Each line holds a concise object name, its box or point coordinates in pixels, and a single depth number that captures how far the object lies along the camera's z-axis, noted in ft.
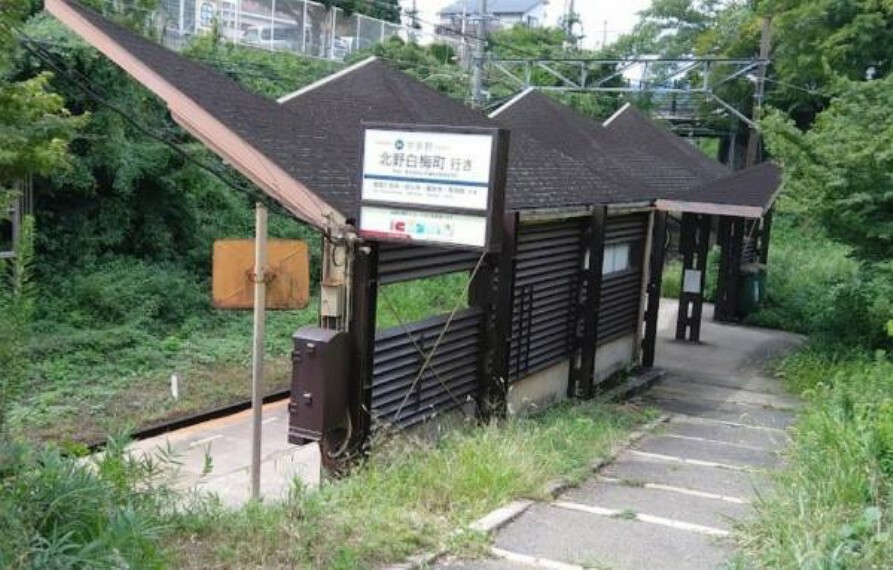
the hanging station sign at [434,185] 20.90
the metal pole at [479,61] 62.27
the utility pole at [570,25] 170.36
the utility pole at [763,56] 71.31
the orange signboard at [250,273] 19.34
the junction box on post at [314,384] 20.89
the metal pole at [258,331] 18.85
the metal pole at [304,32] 97.04
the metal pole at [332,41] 100.07
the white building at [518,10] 308.81
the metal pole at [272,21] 95.22
